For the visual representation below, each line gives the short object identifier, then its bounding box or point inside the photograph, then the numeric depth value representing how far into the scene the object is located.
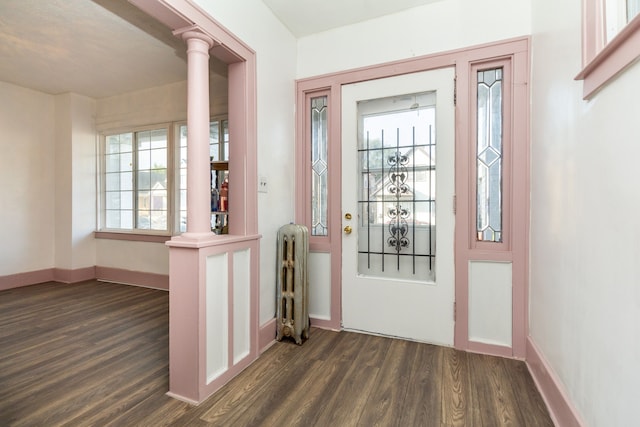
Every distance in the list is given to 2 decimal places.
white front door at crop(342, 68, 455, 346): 2.36
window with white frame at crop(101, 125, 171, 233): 4.20
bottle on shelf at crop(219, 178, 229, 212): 3.11
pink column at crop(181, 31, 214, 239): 1.82
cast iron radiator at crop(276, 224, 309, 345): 2.46
